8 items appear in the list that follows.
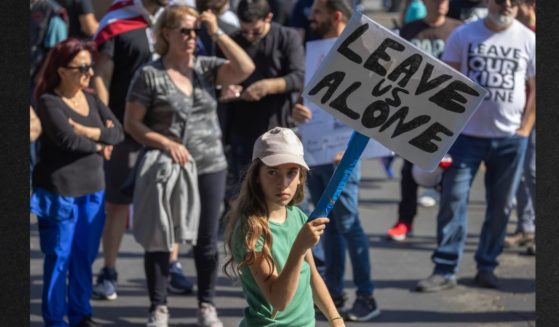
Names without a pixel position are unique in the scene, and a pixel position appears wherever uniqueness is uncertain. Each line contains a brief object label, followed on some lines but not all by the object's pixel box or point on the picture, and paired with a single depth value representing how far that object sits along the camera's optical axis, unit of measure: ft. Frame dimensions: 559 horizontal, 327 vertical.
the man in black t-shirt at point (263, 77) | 24.11
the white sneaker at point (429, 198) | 35.99
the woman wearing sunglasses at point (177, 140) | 21.62
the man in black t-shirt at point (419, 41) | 30.09
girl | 13.44
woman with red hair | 21.16
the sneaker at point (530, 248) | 29.84
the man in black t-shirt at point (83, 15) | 31.32
